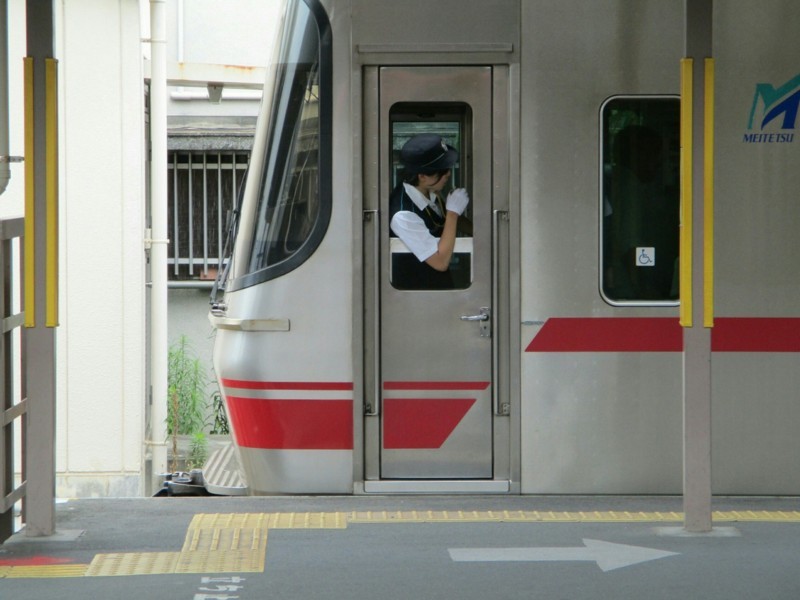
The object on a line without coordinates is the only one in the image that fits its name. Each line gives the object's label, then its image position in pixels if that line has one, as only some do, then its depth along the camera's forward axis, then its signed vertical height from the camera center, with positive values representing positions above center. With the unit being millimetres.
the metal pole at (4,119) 11883 +680
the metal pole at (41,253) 10828 +96
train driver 13125 +311
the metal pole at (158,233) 19391 +318
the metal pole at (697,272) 10945 +28
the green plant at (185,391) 22562 -947
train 13047 +88
